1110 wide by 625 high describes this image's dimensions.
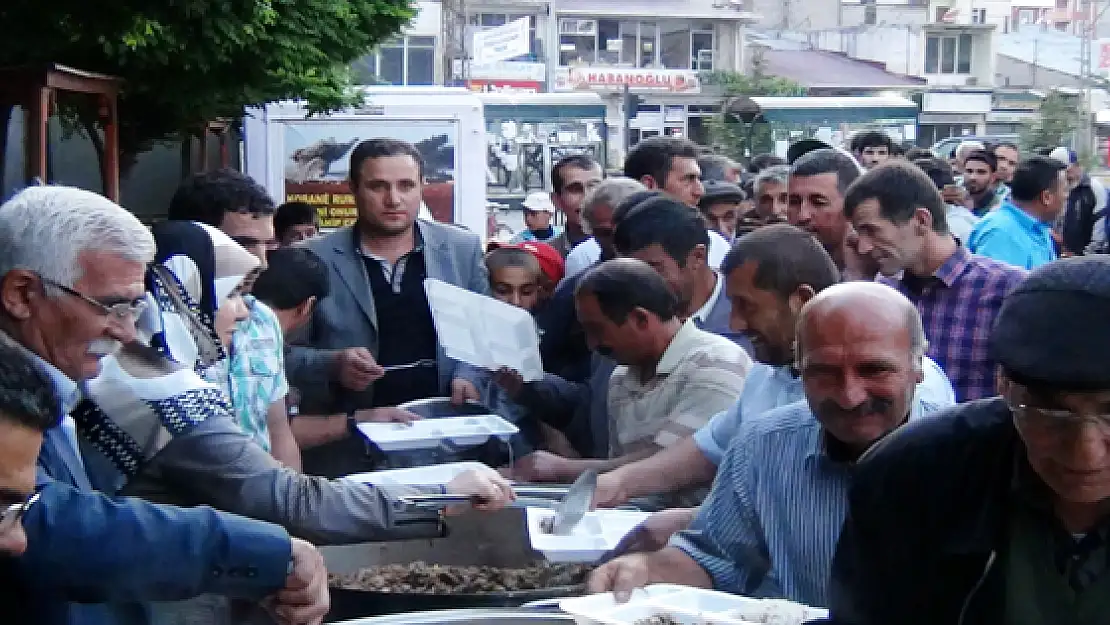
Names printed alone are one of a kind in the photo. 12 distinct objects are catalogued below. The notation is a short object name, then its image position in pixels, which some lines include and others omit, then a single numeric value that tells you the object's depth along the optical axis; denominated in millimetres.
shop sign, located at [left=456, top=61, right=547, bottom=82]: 48219
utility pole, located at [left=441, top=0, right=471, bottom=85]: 38281
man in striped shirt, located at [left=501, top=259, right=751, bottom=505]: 4000
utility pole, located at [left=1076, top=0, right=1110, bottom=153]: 43688
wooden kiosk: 7898
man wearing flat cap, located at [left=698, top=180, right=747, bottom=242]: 8117
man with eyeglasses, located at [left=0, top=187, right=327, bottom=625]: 2490
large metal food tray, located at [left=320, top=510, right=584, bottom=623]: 3619
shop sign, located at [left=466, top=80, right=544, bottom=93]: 47031
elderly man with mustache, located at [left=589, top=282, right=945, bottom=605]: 2781
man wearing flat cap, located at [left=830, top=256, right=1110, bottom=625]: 1889
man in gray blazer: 5277
